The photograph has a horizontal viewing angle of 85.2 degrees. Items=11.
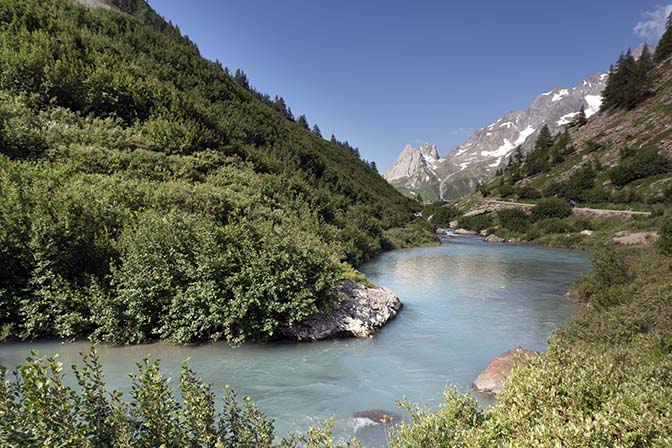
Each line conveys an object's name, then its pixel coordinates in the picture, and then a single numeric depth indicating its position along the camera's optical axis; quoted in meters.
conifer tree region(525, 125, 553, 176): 114.62
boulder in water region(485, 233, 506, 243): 72.31
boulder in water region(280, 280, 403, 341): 16.58
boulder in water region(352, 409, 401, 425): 10.42
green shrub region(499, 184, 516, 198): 107.19
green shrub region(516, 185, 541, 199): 96.44
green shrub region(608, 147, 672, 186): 71.38
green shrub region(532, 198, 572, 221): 74.12
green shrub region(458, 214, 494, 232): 93.25
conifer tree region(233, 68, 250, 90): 134.75
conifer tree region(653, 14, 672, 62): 111.75
